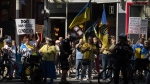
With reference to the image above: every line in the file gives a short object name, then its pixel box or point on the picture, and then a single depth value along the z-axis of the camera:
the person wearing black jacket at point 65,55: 14.44
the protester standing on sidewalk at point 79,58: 15.51
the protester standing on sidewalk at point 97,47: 16.11
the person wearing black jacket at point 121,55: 13.13
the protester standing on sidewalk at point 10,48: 15.57
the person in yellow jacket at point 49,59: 14.25
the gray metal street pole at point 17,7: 20.63
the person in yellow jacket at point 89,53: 15.23
